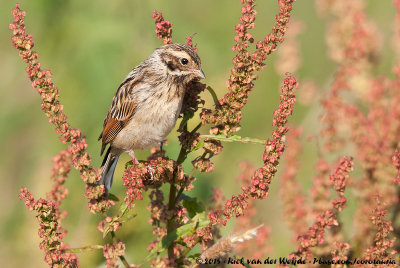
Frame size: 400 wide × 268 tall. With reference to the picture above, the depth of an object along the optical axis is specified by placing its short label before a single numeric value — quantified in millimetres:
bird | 9008
